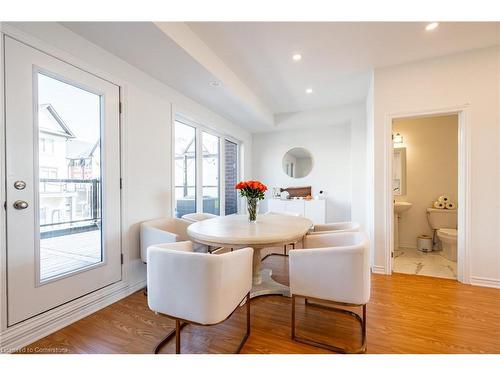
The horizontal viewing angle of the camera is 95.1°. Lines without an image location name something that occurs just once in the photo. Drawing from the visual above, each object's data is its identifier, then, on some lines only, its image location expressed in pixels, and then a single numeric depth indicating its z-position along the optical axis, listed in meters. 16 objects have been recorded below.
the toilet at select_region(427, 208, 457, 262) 3.19
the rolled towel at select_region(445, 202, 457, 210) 3.67
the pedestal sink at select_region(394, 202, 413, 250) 3.71
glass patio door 1.54
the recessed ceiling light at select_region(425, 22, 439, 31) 2.05
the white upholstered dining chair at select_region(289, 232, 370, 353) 1.45
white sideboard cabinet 4.30
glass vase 2.45
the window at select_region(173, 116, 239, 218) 3.30
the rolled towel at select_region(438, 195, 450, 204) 3.71
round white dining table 1.70
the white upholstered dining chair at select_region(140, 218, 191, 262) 2.19
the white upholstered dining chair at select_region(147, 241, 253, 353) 1.25
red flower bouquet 2.42
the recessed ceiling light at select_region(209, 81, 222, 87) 2.69
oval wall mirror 4.94
